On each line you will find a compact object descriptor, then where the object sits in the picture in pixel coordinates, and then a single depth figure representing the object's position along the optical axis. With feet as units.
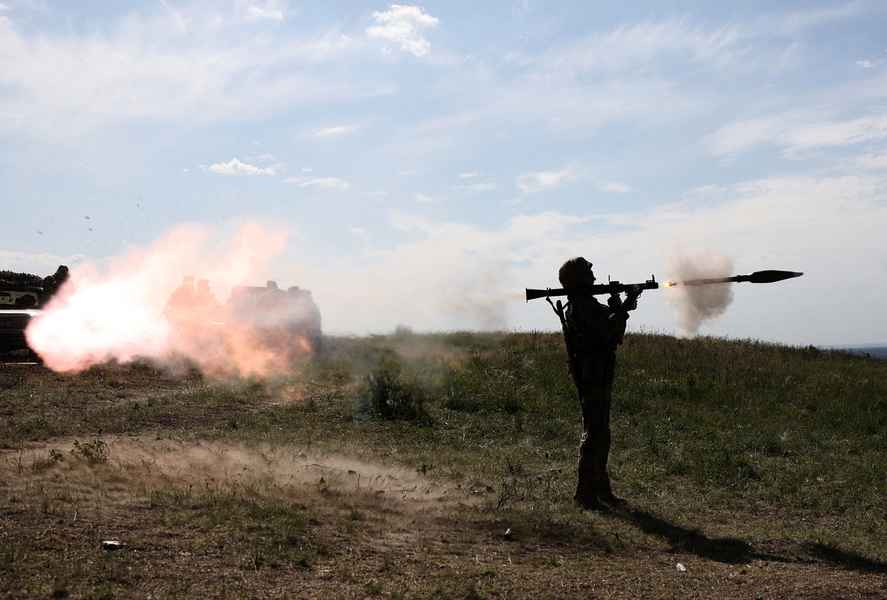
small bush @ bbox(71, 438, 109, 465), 38.68
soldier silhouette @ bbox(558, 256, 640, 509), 37.99
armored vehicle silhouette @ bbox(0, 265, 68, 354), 86.28
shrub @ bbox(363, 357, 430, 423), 61.16
